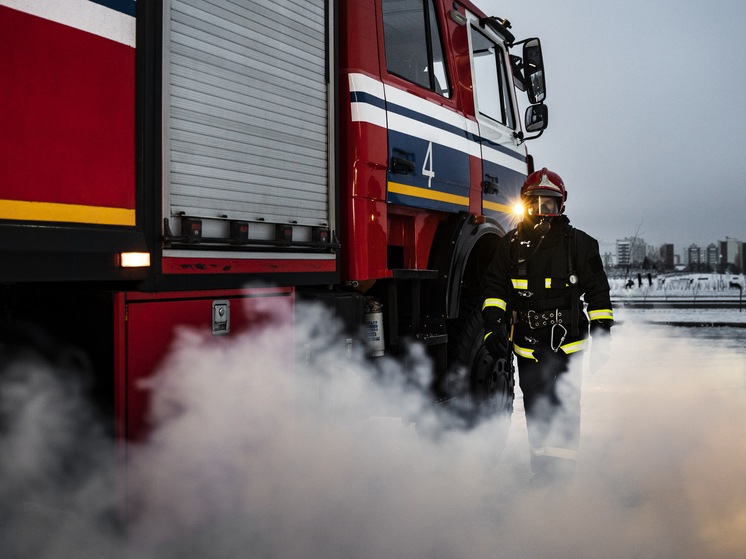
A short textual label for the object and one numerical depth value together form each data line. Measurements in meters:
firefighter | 3.75
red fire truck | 2.10
